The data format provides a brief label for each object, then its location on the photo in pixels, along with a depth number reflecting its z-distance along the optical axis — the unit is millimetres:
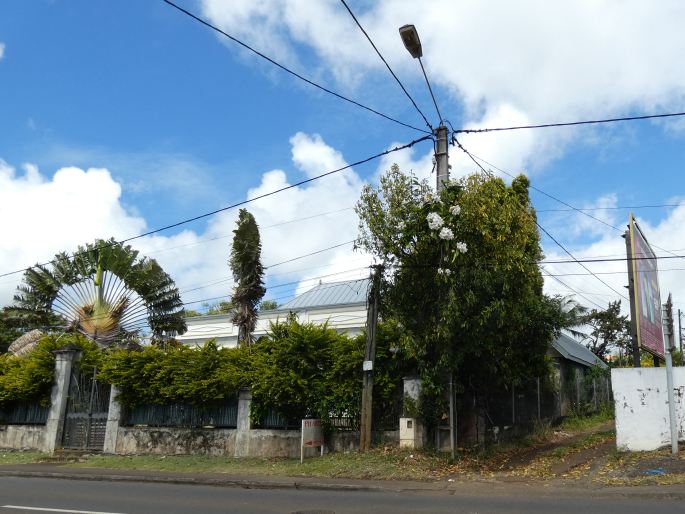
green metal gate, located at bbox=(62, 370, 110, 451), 18219
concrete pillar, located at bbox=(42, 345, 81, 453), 18484
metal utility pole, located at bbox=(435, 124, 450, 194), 13695
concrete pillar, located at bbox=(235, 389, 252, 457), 15578
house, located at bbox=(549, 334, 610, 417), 23141
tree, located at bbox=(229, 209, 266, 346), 21219
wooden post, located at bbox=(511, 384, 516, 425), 17625
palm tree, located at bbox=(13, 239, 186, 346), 23625
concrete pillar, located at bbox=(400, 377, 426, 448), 13648
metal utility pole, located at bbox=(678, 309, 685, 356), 35572
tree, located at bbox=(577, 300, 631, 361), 42531
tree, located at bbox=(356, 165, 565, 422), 12227
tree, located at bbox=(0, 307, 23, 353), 32844
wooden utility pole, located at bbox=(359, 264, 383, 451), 13992
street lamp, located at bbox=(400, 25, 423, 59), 11188
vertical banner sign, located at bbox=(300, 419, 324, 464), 13814
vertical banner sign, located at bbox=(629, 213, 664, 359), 14516
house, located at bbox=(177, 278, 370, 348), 33200
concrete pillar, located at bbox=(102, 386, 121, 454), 17438
